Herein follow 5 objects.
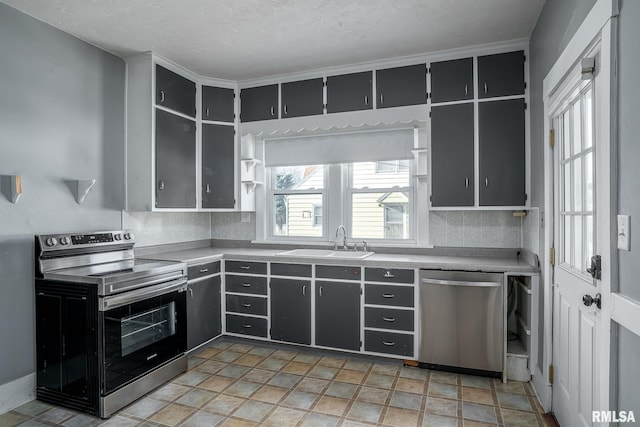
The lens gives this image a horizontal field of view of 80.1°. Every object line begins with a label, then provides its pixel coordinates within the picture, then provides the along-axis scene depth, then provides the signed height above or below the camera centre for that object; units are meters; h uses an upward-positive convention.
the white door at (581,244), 1.55 -0.16
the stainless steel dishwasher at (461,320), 2.97 -0.87
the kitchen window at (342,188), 3.83 +0.27
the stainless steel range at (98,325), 2.49 -0.78
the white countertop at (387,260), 3.00 -0.41
